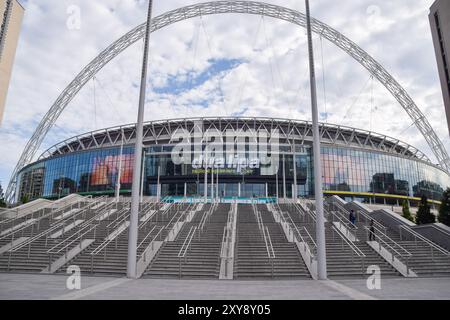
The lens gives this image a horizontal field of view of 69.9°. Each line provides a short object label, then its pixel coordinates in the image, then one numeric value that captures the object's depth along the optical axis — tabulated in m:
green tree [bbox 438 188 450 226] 19.87
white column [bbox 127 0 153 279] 12.74
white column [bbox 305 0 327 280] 12.66
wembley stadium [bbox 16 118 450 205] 65.31
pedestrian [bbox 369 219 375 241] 17.22
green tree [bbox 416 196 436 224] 24.28
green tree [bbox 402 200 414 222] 35.20
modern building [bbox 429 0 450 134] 21.61
